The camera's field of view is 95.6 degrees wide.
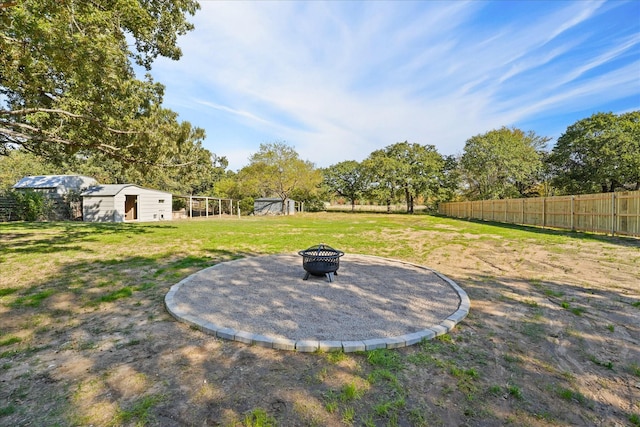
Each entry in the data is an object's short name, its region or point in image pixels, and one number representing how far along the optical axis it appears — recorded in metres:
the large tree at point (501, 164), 25.11
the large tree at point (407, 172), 35.91
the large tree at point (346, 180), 42.97
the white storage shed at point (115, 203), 19.31
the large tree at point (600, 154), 18.11
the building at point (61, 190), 19.02
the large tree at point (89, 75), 5.21
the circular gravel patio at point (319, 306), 3.12
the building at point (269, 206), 33.16
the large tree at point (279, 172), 29.56
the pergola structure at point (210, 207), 30.65
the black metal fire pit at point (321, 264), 5.23
